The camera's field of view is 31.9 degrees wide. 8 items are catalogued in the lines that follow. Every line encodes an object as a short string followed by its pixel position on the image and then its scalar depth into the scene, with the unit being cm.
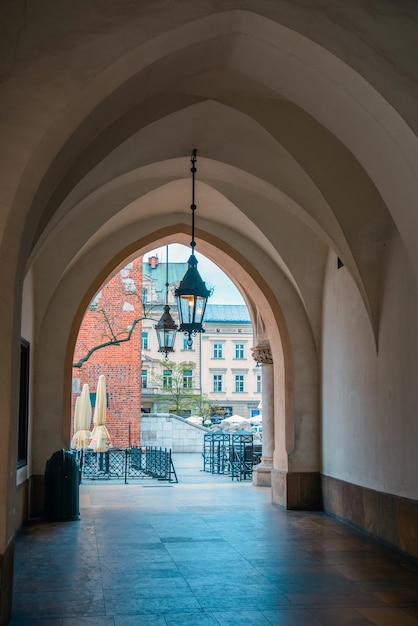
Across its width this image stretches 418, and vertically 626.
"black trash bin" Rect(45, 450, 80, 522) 1041
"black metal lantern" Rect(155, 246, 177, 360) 1307
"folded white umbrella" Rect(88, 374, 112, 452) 1897
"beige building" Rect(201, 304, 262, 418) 5888
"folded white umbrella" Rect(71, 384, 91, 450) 1859
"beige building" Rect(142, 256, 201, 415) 5000
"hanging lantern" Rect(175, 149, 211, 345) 912
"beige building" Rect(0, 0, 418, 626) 538
